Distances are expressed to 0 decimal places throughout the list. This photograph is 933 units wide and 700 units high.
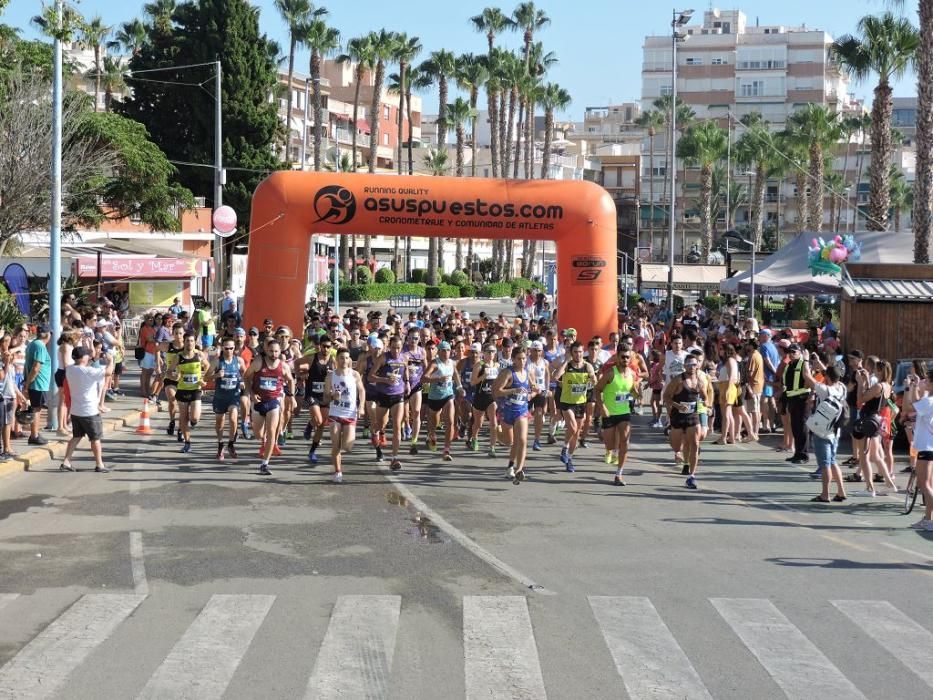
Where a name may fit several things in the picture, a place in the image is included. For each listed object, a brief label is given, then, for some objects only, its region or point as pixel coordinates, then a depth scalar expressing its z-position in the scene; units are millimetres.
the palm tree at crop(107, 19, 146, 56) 70625
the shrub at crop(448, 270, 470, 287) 72375
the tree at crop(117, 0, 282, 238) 55031
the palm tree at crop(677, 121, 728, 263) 74125
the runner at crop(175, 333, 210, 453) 16422
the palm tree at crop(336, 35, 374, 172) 69688
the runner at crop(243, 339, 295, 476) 14688
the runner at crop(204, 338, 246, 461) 15602
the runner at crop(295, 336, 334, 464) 15766
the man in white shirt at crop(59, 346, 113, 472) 14055
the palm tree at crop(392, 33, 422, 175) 73375
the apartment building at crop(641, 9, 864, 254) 109375
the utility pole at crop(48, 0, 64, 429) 18422
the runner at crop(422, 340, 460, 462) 16225
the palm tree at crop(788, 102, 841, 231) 61406
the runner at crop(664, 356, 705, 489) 14117
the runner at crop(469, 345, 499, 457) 16734
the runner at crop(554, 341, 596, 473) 15438
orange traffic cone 18422
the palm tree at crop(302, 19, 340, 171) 65188
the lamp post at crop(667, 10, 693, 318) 41062
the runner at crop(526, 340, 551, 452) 15547
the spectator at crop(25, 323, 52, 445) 16109
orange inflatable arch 24344
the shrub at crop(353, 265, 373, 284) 67125
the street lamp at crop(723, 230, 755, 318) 29609
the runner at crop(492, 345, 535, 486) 14352
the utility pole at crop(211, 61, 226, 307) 32906
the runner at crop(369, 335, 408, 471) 15539
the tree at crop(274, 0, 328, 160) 65562
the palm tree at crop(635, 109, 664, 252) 97750
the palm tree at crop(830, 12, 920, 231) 36250
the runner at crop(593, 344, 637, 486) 14508
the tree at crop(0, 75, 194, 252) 30484
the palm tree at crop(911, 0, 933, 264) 29234
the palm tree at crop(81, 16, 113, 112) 60941
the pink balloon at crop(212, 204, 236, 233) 29828
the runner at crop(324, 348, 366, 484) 14180
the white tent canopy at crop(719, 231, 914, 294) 30547
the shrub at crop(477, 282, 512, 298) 71062
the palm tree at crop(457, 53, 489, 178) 78250
